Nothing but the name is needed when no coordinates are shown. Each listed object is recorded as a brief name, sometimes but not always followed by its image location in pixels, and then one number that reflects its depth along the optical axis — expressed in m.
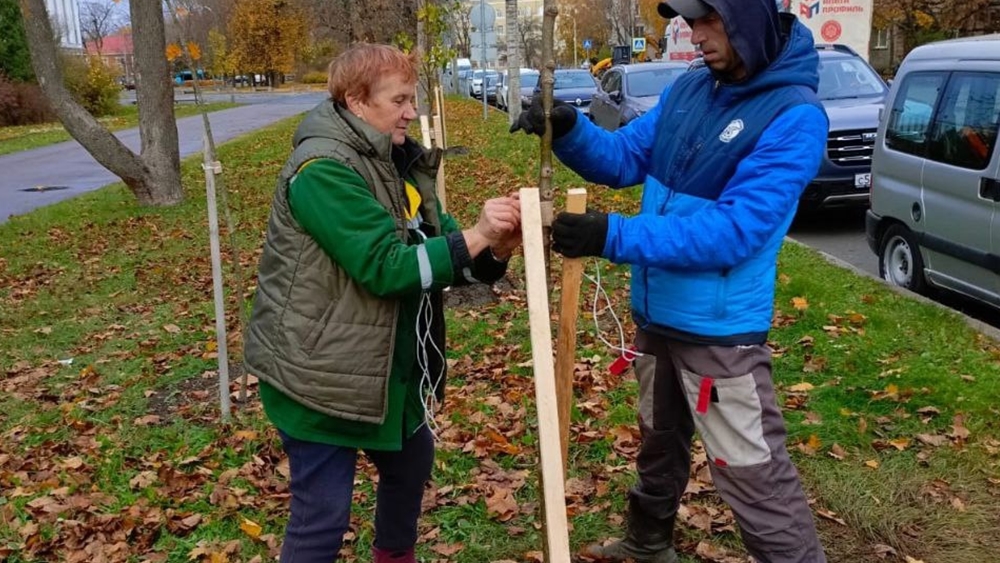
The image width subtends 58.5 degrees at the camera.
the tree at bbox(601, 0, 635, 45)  63.69
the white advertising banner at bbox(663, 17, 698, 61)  24.34
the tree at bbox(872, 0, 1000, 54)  32.44
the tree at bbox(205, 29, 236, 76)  34.89
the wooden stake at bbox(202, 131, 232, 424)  4.95
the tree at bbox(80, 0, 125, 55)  59.69
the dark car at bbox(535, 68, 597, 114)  23.73
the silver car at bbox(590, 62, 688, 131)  15.07
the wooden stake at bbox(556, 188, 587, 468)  2.43
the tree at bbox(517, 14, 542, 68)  48.49
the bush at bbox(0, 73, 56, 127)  34.28
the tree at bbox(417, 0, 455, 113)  10.90
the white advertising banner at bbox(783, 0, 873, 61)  16.48
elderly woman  2.40
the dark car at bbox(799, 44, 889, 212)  9.63
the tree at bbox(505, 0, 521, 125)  16.89
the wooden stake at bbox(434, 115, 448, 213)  7.44
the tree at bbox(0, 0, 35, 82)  36.38
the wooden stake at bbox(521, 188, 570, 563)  2.19
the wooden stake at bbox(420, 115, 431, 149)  7.58
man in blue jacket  2.39
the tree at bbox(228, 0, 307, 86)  48.81
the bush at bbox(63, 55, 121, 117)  37.50
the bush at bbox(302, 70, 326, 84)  71.25
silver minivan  5.92
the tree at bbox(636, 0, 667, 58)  54.97
